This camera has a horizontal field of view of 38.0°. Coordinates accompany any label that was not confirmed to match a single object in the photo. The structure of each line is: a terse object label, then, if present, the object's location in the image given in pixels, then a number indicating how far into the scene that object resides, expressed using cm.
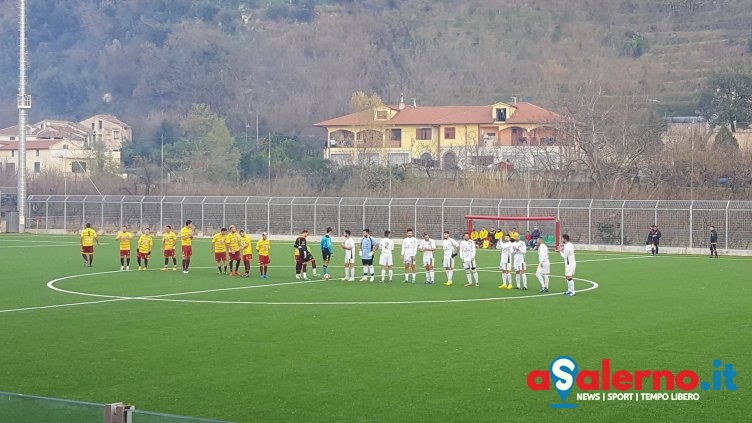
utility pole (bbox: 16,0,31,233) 6875
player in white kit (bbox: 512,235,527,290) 3344
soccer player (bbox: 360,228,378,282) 3609
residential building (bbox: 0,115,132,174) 10431
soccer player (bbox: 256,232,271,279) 3731
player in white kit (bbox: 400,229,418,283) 3619
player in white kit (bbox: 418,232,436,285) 3566
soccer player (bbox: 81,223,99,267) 4256
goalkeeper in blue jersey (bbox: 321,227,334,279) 3715
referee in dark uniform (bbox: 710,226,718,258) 5044
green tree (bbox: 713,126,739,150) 7662
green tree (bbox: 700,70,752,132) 9894
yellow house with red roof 9375
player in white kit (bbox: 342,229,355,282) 3597
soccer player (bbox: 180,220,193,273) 3950
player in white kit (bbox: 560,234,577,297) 3047
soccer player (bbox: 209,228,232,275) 3891
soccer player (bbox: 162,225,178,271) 4004
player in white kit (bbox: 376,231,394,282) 3653
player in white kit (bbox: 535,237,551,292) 3200
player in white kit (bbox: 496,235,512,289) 3369
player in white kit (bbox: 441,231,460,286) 3541
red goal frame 5478
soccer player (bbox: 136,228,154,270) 4078
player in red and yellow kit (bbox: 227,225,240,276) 3834
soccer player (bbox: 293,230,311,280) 3654
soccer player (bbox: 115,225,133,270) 4059
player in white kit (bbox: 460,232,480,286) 3481
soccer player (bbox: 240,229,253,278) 3809
